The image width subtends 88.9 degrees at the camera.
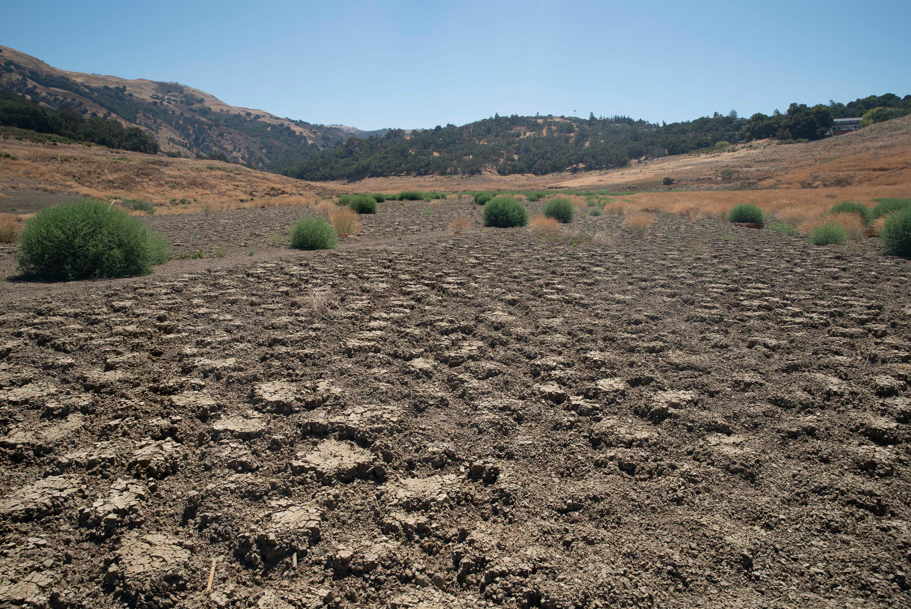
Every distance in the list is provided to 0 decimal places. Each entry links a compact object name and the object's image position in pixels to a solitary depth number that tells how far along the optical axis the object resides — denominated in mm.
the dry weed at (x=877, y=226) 12102
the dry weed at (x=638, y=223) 13976
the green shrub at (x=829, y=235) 11234
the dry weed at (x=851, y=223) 12420
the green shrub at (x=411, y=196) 30500
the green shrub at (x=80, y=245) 6934
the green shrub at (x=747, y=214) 16797
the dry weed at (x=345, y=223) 13078
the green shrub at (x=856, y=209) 14585
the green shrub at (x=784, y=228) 13578
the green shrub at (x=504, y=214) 15555
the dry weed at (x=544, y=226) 13475
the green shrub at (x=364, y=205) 20047
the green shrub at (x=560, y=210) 17062
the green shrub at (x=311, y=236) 10641
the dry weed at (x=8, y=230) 10297
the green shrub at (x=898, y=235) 9500
